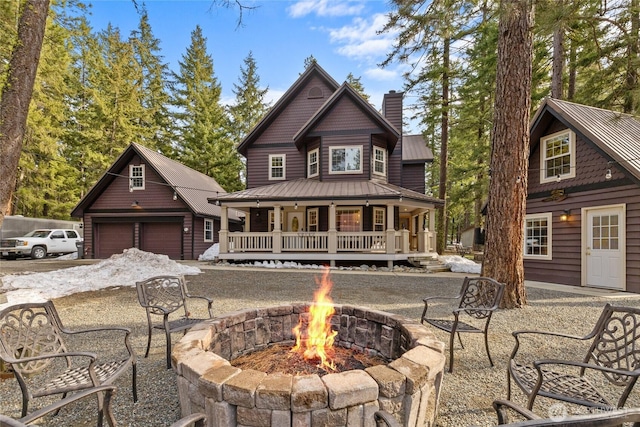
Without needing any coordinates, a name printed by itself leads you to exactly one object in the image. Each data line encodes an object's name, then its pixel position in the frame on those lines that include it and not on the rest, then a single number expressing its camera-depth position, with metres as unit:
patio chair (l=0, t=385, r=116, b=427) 1.03
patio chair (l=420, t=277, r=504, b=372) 3.32
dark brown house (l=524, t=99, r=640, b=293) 7.90
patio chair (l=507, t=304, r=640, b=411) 1.97
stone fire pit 1.76
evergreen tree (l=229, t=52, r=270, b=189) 28.42
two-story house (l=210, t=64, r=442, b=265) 12.53
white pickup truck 15.95
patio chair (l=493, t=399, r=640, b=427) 0.99
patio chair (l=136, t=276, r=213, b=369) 3.43
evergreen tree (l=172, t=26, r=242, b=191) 24.81
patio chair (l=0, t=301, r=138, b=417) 2.09
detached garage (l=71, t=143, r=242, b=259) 16.27
